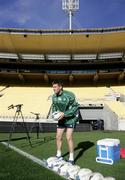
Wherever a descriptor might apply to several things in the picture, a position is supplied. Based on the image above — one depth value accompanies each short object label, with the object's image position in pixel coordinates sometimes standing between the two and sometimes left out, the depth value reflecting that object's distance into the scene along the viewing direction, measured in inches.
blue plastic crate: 115.2
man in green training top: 112.1
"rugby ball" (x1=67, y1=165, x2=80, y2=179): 86.1
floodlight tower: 906.8
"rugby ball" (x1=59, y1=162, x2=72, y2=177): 91.5
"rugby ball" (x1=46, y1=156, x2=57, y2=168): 103.0
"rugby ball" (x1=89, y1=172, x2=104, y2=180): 78.5
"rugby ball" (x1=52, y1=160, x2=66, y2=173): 97.6
